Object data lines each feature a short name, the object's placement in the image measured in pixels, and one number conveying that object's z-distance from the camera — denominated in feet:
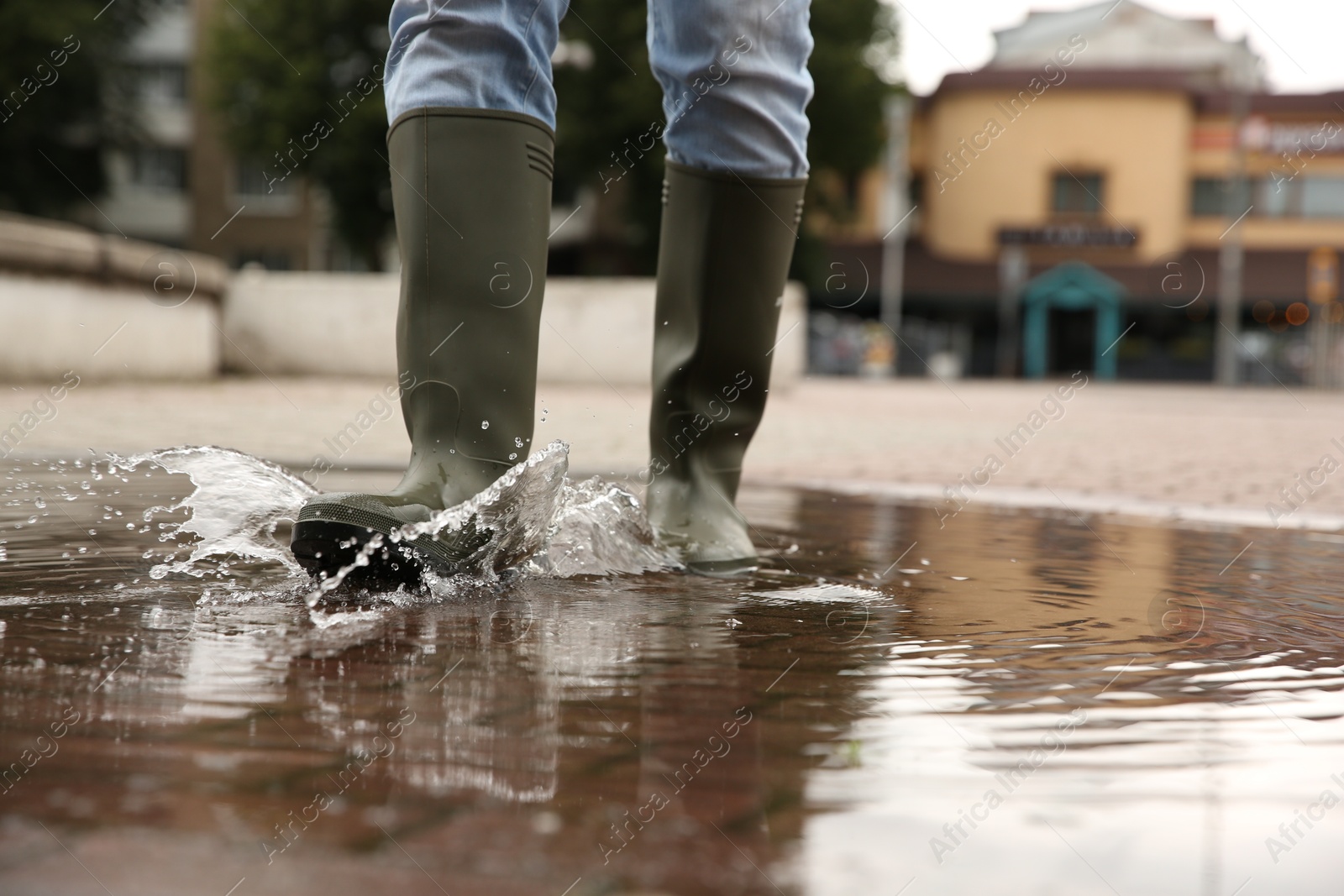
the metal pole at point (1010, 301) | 108.88
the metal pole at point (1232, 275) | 92.07
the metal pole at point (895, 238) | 108.37
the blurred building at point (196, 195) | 123.03
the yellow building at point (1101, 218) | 105.09
